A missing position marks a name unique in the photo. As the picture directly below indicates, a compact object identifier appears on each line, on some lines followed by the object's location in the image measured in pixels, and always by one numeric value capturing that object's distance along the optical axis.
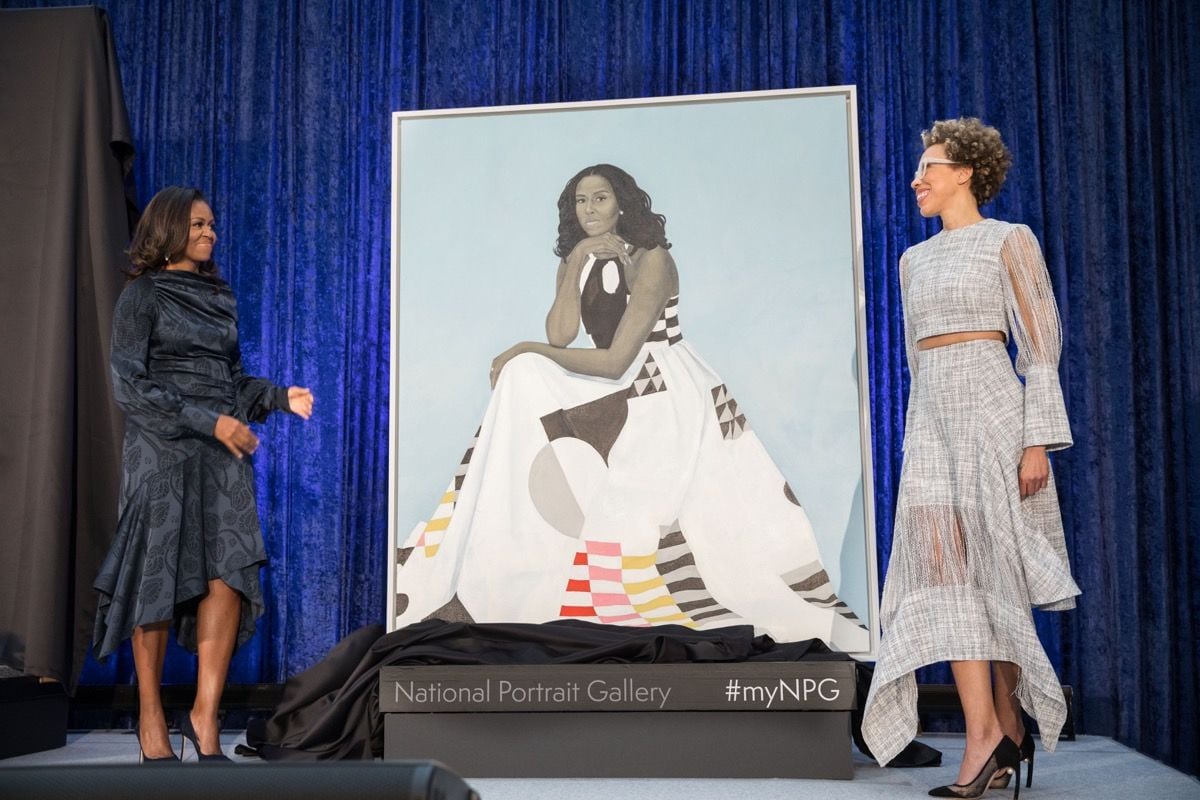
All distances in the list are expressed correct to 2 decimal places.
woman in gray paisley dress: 2.79
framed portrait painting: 3.70
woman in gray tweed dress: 2.47
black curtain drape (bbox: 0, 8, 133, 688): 3.68
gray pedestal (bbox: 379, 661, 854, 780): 2.74
